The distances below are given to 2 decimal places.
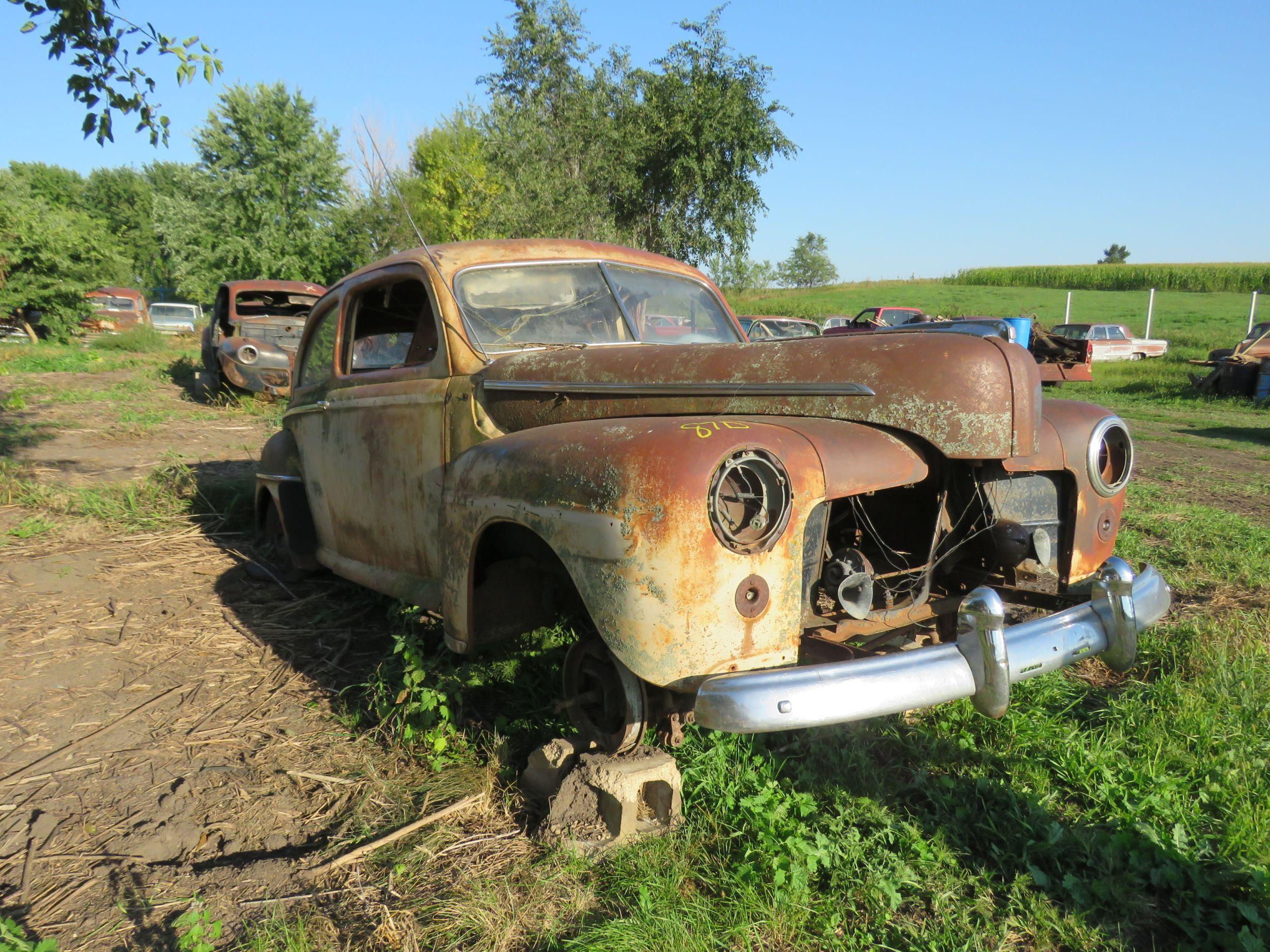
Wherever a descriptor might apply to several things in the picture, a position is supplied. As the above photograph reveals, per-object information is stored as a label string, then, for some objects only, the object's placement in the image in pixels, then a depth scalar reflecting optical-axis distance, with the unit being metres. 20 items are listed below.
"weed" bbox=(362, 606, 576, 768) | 2.89
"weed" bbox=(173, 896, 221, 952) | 1.85
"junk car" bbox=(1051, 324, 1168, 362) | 25.16
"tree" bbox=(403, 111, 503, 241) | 16.55
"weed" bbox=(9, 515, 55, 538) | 5.29
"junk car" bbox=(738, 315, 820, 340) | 17.61
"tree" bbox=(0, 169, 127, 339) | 18.06
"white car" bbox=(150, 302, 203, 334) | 27.94
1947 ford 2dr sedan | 2.02
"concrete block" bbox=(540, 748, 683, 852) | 2.24
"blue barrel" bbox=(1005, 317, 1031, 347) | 15.12
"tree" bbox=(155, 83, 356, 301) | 22.12
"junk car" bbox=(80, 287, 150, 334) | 21.14
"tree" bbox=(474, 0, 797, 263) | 16.27
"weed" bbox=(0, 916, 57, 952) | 1.81
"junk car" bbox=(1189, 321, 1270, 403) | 14.12
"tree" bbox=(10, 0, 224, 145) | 4.19
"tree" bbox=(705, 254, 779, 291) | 19.09
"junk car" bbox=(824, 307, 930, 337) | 19.05
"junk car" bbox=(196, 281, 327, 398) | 10.91
